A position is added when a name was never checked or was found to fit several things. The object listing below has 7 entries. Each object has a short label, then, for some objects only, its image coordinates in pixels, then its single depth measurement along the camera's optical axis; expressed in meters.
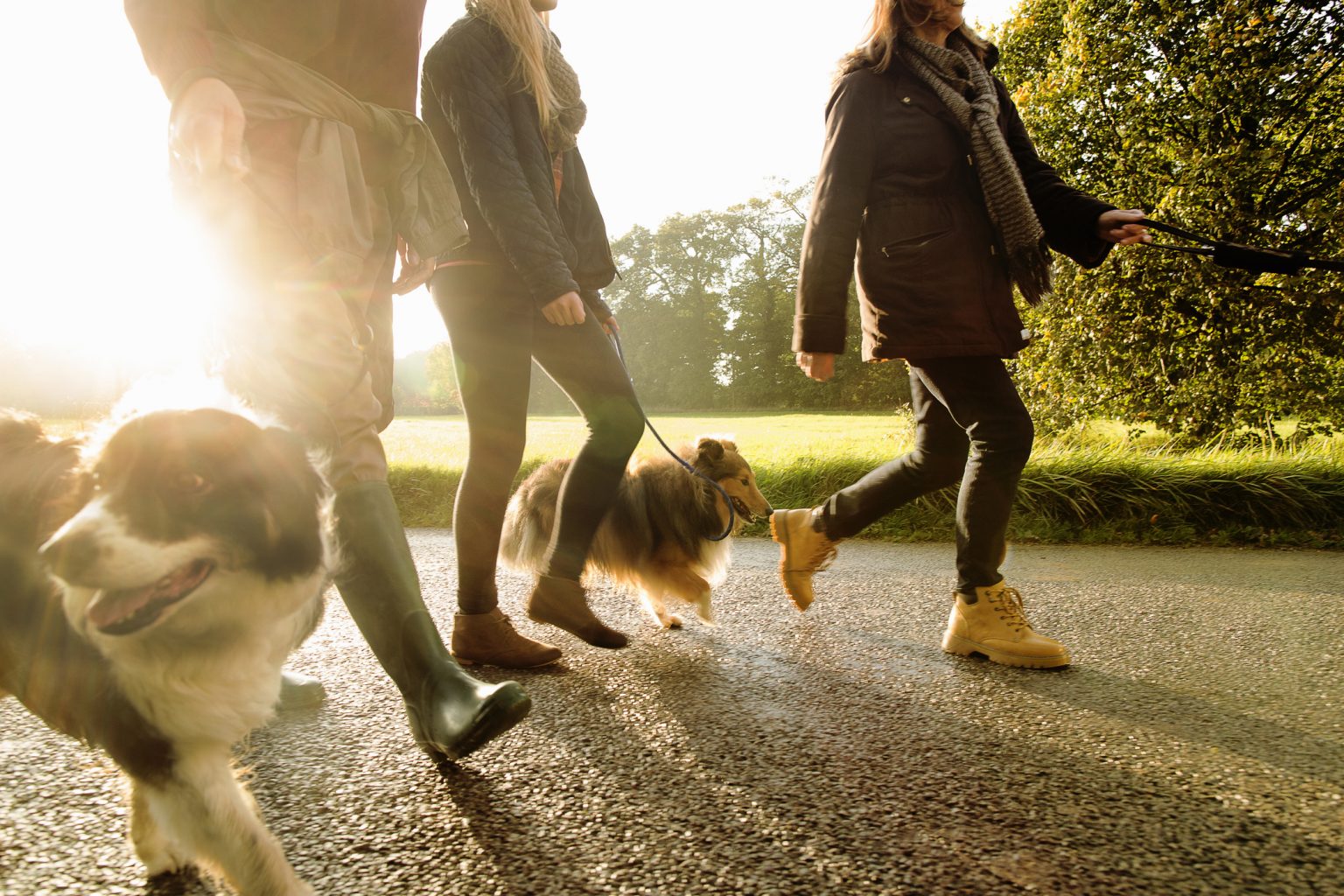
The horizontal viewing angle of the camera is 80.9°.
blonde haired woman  2.77
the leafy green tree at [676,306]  43.06
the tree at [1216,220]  8.23
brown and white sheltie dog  4.07
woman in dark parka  3.02
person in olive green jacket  1.71
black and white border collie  1.33
